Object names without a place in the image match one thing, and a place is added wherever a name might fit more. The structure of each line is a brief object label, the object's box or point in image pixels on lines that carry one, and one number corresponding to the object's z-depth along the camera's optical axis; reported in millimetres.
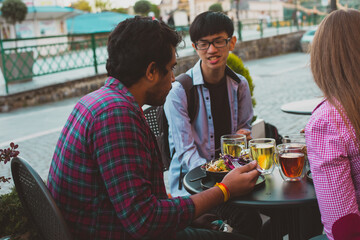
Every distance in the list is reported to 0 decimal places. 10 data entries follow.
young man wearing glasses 3047
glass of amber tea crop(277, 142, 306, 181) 2104
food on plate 2200
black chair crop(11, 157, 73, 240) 1544
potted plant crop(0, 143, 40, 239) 2600
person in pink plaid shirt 1733
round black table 1902
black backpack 3207
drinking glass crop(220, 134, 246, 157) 2432
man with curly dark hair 1606
